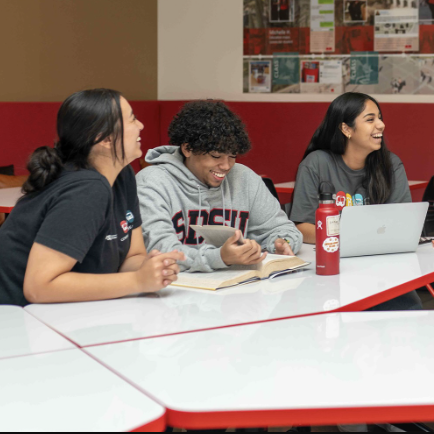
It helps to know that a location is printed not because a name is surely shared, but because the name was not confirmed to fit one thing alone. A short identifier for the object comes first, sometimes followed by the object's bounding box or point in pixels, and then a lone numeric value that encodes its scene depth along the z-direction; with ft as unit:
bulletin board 17.03
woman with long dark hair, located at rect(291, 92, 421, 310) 8.43
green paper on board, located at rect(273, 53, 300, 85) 18.33
